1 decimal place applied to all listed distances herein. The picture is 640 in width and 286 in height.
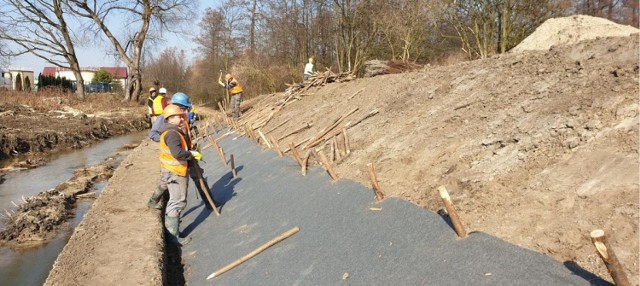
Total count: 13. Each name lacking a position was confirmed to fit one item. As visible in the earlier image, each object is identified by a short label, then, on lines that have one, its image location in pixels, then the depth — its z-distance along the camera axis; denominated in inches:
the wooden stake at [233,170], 324.5
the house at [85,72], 2872.3
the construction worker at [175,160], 221.9
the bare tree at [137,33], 1233.4
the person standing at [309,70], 627.2
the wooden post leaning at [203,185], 257.5
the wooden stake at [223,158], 374.0
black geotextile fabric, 120.4
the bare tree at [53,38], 1139.3
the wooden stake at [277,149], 317.6
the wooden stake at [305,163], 257.3
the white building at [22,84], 1261.1
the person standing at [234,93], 566.9
